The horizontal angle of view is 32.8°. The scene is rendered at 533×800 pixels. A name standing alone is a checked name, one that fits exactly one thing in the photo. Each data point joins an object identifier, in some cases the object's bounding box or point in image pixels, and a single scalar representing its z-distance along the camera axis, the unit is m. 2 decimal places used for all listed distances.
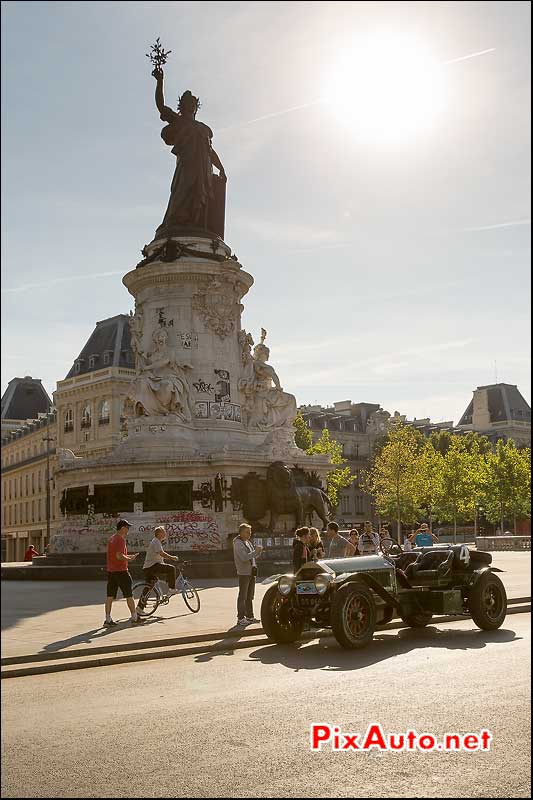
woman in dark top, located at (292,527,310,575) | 16.58
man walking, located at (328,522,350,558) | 16.89
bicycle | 16.91
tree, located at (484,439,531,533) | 69.06
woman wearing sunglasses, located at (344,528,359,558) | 16.80
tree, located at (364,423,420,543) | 69.06
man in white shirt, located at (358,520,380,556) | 19.23
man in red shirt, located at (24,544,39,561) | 35.80
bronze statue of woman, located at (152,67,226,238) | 36.34
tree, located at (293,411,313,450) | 66.19
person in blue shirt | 26.17
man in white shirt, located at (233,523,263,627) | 15.67
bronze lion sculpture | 30.91
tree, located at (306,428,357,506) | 66.51
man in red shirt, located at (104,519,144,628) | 15.92
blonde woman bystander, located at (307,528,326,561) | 16.61
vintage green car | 13.02
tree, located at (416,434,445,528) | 69.80
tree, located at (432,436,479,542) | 71.50
